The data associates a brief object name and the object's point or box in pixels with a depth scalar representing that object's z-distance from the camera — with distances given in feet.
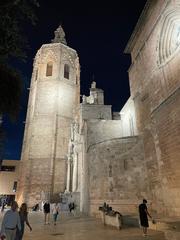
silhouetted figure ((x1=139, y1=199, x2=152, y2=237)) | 24.63
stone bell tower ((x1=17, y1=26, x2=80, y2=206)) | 87.66
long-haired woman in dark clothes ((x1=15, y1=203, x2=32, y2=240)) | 19.54
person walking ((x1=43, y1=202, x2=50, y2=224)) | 36.98
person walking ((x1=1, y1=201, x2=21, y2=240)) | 14.17
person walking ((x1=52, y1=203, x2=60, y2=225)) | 37.67
